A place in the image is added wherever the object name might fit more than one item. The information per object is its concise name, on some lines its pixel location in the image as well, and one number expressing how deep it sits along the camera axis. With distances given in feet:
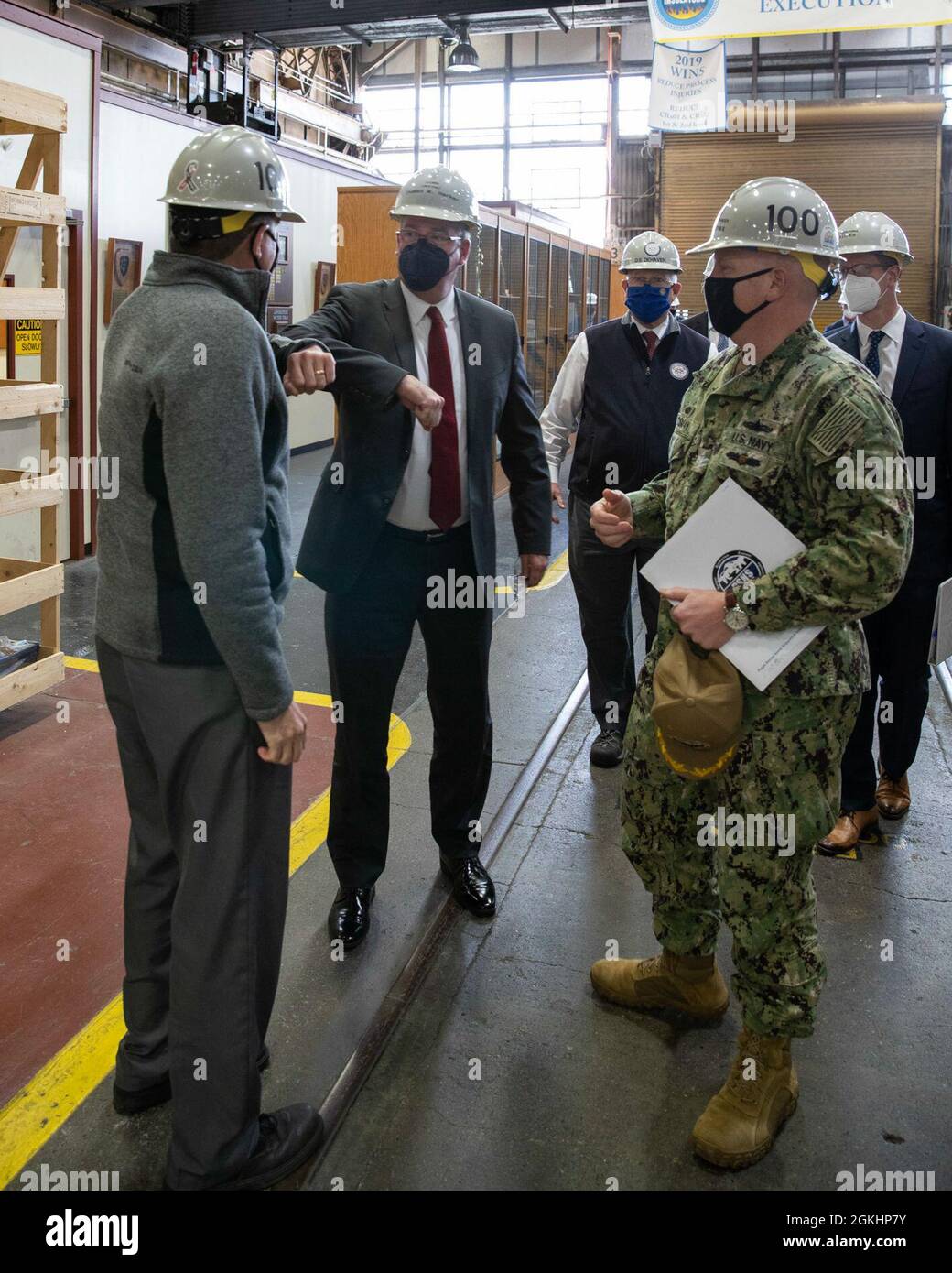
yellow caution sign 22.07
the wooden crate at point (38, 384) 14.61
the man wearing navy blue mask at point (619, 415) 14.65
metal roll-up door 31.42
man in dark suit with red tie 9.96
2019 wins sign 25.48
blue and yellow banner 19.90
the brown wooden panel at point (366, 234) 27.17
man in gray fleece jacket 6.29
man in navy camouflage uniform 7.16
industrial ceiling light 43.53
